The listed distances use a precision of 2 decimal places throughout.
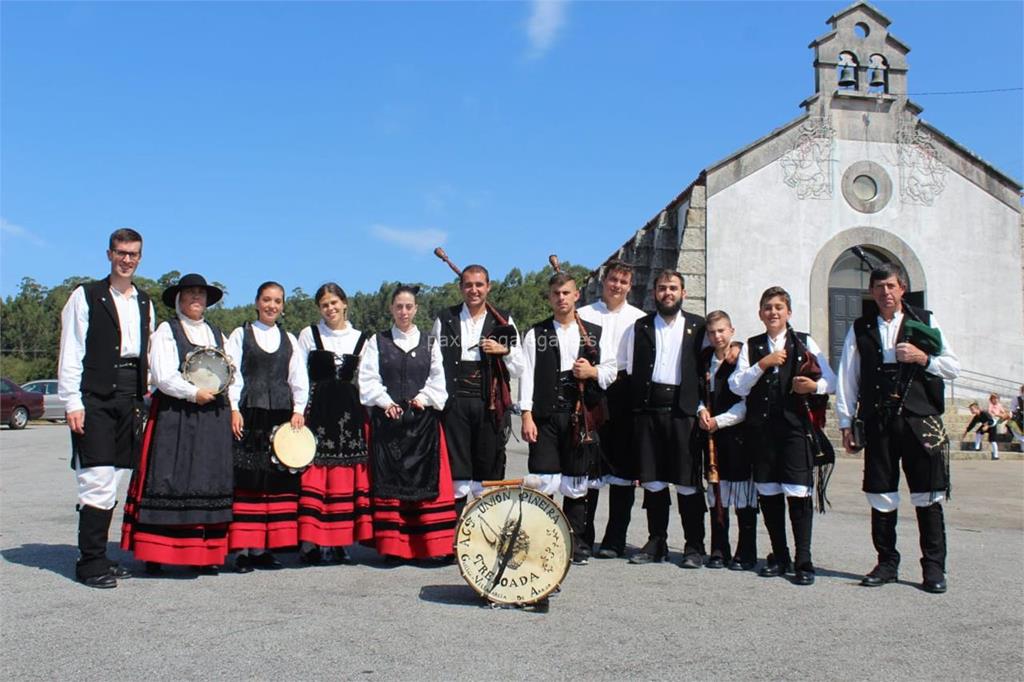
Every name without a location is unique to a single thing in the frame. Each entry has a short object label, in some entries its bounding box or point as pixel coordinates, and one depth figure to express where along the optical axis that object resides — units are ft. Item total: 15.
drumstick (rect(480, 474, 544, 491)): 17.60
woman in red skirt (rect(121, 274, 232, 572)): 19.40
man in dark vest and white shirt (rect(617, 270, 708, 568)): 21.57
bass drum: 17.02
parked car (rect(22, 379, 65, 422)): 98.63
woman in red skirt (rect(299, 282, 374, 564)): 21.22
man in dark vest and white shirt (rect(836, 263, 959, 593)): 19.36
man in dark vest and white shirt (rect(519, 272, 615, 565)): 21.12
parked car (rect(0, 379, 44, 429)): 88.12
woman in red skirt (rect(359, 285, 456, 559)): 21.16
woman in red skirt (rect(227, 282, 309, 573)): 20.79
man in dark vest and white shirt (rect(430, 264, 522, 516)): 21.90
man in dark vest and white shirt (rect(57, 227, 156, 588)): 18.88
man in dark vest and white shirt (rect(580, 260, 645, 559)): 22.33
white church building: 69.41
